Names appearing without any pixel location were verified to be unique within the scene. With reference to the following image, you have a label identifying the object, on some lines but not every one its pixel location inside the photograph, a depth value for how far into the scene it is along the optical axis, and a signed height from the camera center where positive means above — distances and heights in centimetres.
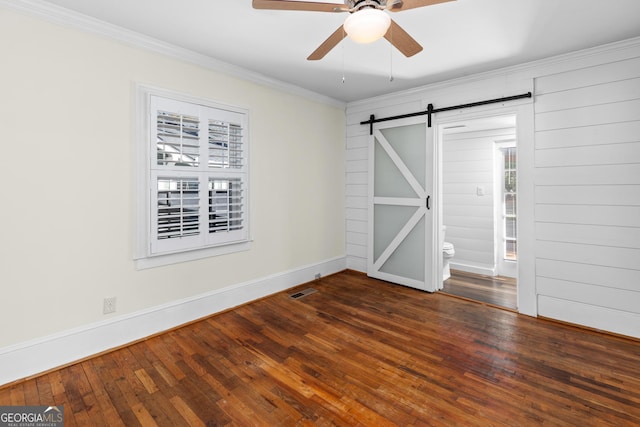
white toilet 454 -61
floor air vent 380 -100
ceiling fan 151 +112
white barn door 400 +15
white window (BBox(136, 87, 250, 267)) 275 +36
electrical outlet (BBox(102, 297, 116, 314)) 255 -76
